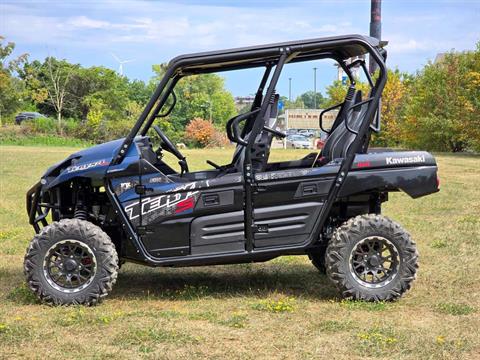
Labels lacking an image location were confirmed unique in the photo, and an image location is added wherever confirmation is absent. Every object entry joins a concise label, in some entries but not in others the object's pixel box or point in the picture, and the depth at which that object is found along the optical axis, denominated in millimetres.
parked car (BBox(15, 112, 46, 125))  56719
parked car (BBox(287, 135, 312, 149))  27708
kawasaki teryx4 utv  6078
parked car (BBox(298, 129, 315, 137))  25516
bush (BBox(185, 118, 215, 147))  41562
